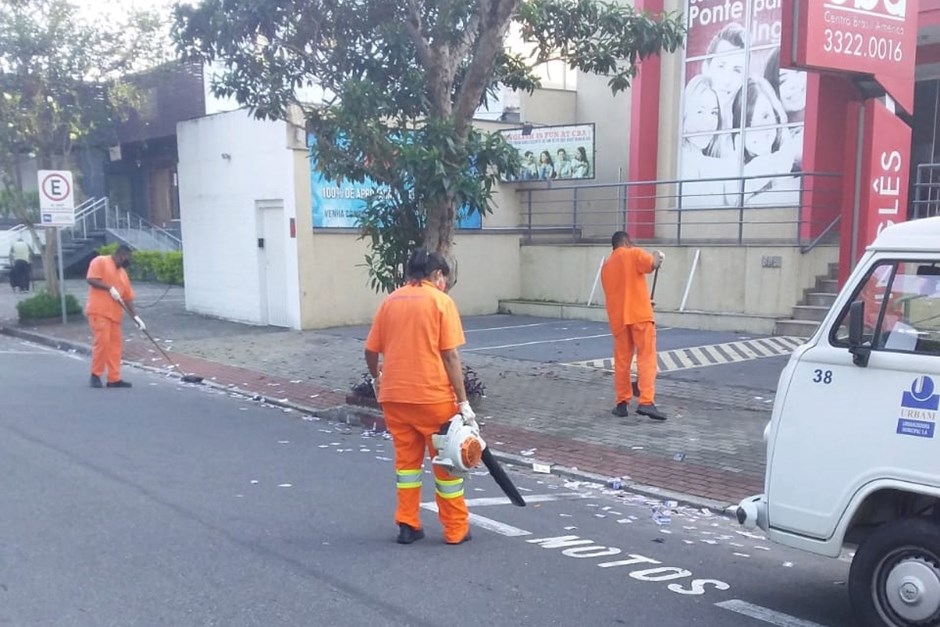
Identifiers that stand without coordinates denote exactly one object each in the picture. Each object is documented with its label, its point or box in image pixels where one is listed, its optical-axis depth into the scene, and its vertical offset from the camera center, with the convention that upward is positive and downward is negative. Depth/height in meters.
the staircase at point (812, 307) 14.68 -1.69
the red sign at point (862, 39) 7.10 +1.23
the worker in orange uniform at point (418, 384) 5.88 -1.14
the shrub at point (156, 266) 27.27 -1.89
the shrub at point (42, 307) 18.55 -2.06
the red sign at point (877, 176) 7.28 +0.17
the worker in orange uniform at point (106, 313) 11.95 -1.40
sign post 17.30 +0.05
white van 4.35 -1.13
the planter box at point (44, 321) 18.59 -2.34
